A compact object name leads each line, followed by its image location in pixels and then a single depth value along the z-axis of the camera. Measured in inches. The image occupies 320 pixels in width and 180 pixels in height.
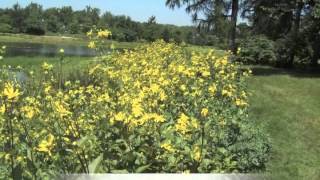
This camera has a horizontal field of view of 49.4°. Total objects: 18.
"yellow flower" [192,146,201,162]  124.4
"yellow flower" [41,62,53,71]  133.0
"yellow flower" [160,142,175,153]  119.0
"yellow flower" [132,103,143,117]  122.3
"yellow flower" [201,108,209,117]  124.6
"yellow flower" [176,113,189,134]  122.3
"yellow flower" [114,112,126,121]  122.3
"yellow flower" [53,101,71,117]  115.6
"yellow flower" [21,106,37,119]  114.5
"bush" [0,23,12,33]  2251.6
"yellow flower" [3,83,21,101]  88.7
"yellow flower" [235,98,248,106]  166.5
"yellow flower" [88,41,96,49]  159.9
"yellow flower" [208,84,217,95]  156.6
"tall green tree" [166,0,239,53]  632.8
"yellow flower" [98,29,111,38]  156.8
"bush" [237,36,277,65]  575.9
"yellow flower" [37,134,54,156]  98.4
